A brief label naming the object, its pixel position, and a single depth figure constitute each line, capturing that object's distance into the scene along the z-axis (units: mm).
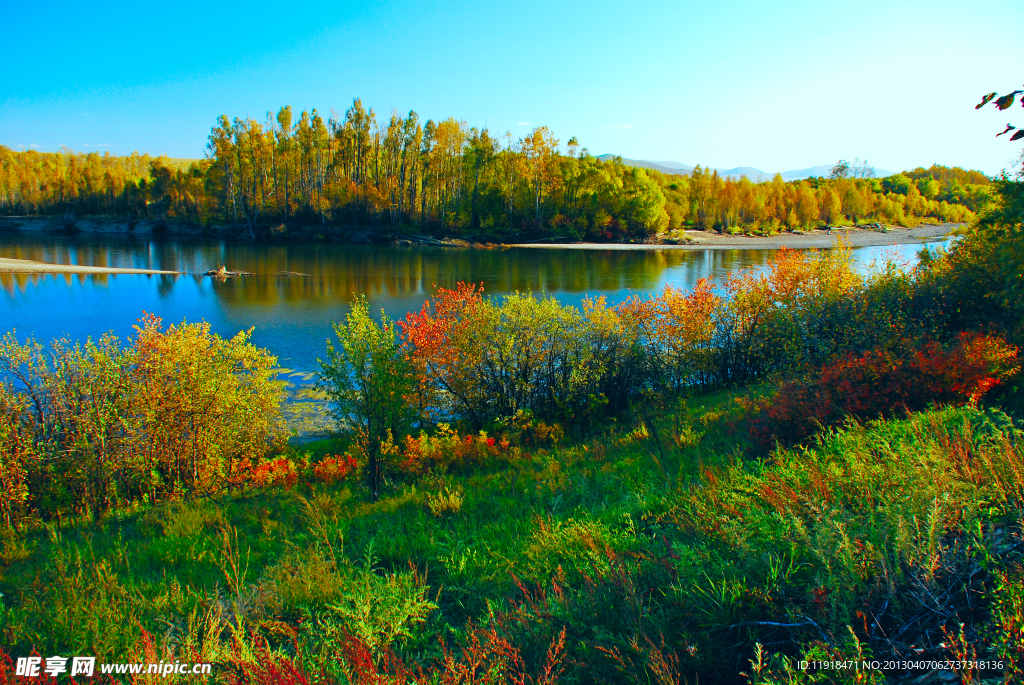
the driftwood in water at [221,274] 41750
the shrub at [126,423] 10070
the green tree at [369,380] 10086
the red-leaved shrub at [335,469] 11664
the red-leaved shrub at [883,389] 8484
